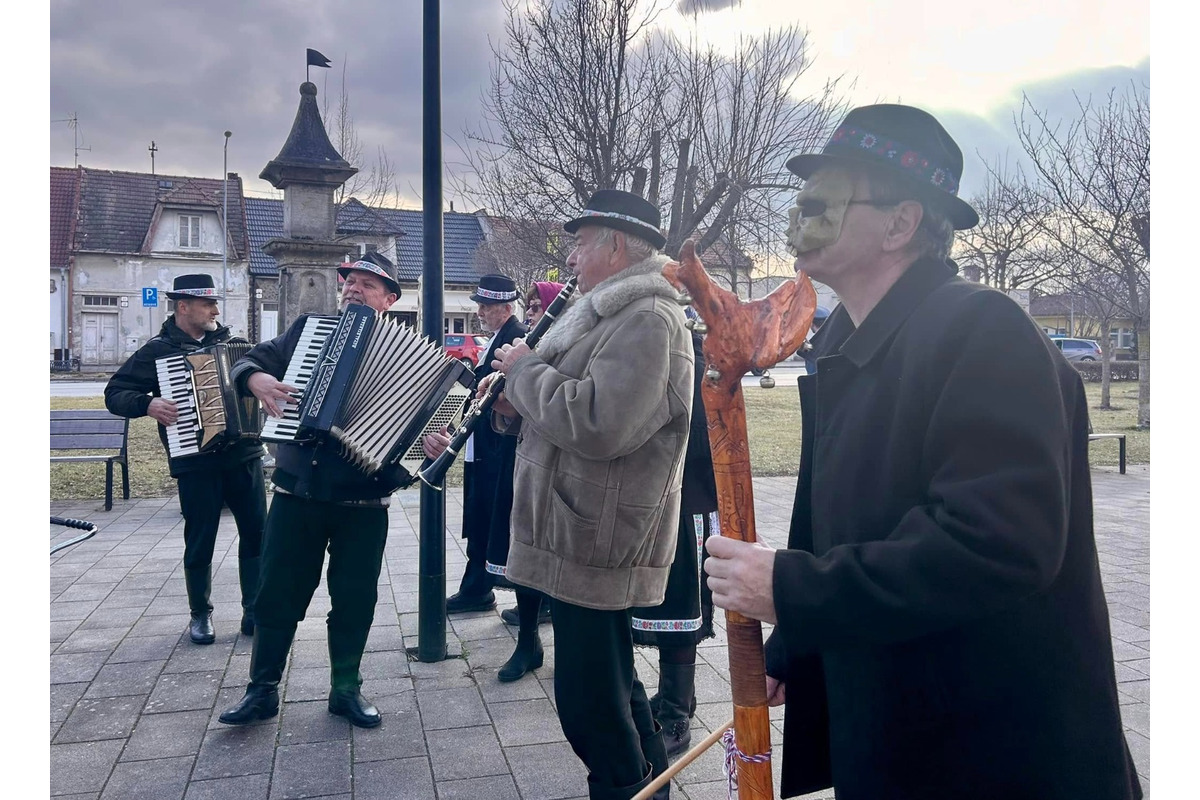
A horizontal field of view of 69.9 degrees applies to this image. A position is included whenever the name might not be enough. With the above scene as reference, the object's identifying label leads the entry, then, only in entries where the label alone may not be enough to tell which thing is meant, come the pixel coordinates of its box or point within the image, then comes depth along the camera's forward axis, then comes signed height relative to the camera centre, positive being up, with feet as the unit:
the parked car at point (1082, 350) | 136.26 +5.85
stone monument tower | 31.09 +6.23
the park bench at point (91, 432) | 31.45 -1.85
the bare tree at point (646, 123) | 43.88 +14.04
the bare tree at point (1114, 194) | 55.47 +12.97
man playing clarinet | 8.89 -1.08
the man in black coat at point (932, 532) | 4.59 -0.83
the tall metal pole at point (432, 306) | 15.42 +1.40
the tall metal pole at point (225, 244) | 110.52 +20.20
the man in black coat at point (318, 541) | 12.88 -2.45
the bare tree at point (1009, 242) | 80.23 +14.83
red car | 46.68 +3.54
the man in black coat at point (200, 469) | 17.08 -1.75
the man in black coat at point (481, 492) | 19.12 -2.47
